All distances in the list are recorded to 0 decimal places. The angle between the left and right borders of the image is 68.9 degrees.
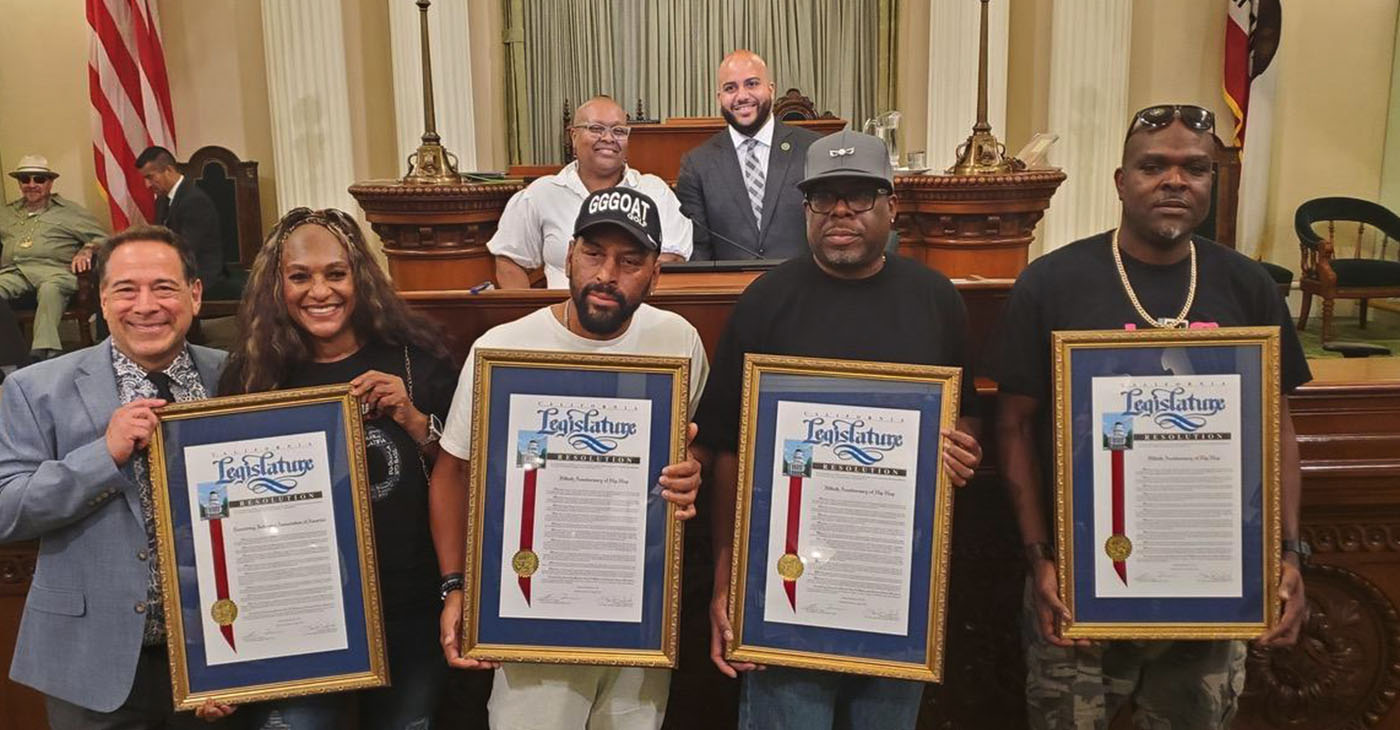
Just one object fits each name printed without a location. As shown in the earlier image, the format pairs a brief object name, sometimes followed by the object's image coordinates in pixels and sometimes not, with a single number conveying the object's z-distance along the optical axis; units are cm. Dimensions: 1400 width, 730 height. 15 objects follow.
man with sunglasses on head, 191
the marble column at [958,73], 745
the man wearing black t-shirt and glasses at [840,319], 191
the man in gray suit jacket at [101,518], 192
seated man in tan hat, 684
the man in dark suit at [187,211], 664
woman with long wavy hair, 201
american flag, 712
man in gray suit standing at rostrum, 370
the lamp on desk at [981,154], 476
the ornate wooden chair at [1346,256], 723
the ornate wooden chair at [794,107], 870
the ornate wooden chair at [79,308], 692
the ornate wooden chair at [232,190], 745
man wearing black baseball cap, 192
